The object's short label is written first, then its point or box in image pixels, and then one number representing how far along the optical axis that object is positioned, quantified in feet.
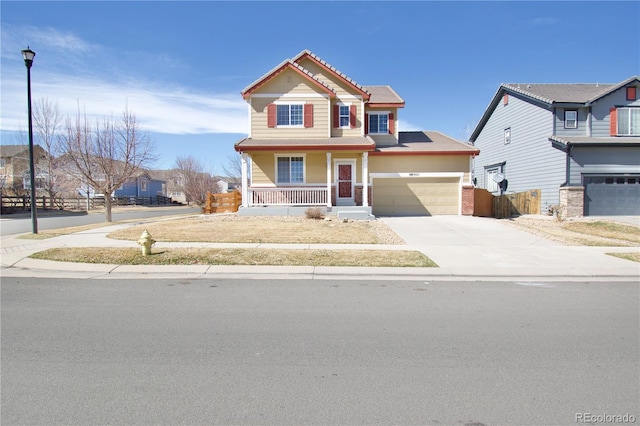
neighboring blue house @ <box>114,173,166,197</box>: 192.41
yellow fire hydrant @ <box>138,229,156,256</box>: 30.99
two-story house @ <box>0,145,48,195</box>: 118.91
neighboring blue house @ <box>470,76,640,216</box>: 69.62
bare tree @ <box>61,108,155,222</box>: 72.69
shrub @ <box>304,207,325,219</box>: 60.23
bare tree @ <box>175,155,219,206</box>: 168.86
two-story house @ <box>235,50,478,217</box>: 69.62
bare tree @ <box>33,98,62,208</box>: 107.87
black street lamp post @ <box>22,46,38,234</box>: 42.37
